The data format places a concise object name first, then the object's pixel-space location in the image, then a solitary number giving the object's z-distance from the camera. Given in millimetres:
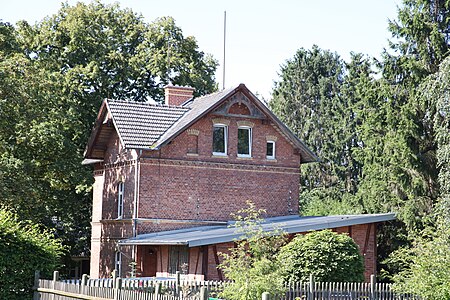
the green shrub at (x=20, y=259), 22766
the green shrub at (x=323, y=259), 24719
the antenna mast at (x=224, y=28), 38834
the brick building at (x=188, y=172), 33500
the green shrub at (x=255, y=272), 17609
